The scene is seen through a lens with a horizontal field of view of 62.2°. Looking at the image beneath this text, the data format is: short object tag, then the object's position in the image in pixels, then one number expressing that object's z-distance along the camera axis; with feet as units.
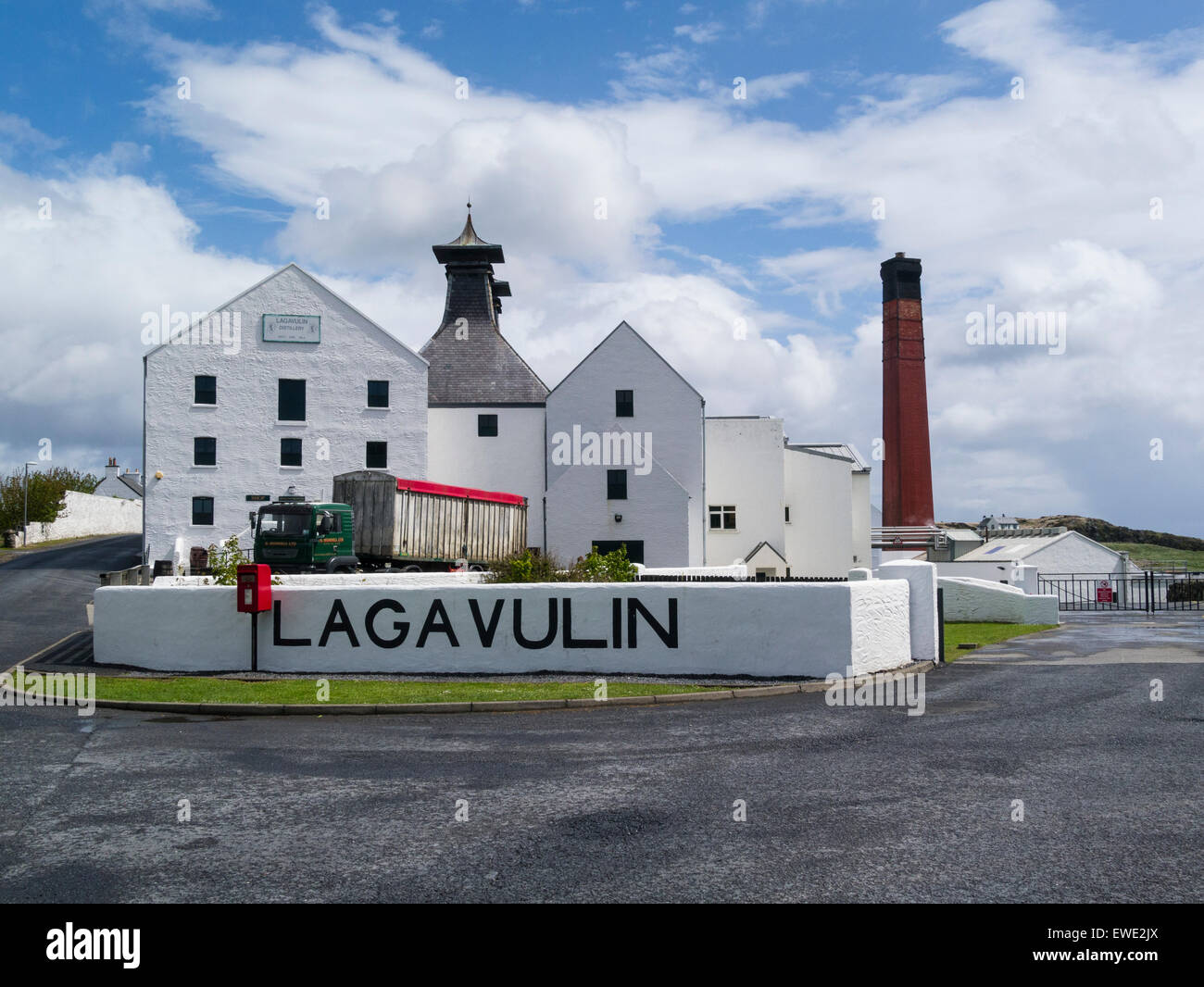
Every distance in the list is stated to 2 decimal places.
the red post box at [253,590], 55.72
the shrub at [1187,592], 158.36
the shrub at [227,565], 63.62
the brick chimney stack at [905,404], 177.47
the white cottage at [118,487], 320.70
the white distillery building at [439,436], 138.92
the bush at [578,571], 69.97
